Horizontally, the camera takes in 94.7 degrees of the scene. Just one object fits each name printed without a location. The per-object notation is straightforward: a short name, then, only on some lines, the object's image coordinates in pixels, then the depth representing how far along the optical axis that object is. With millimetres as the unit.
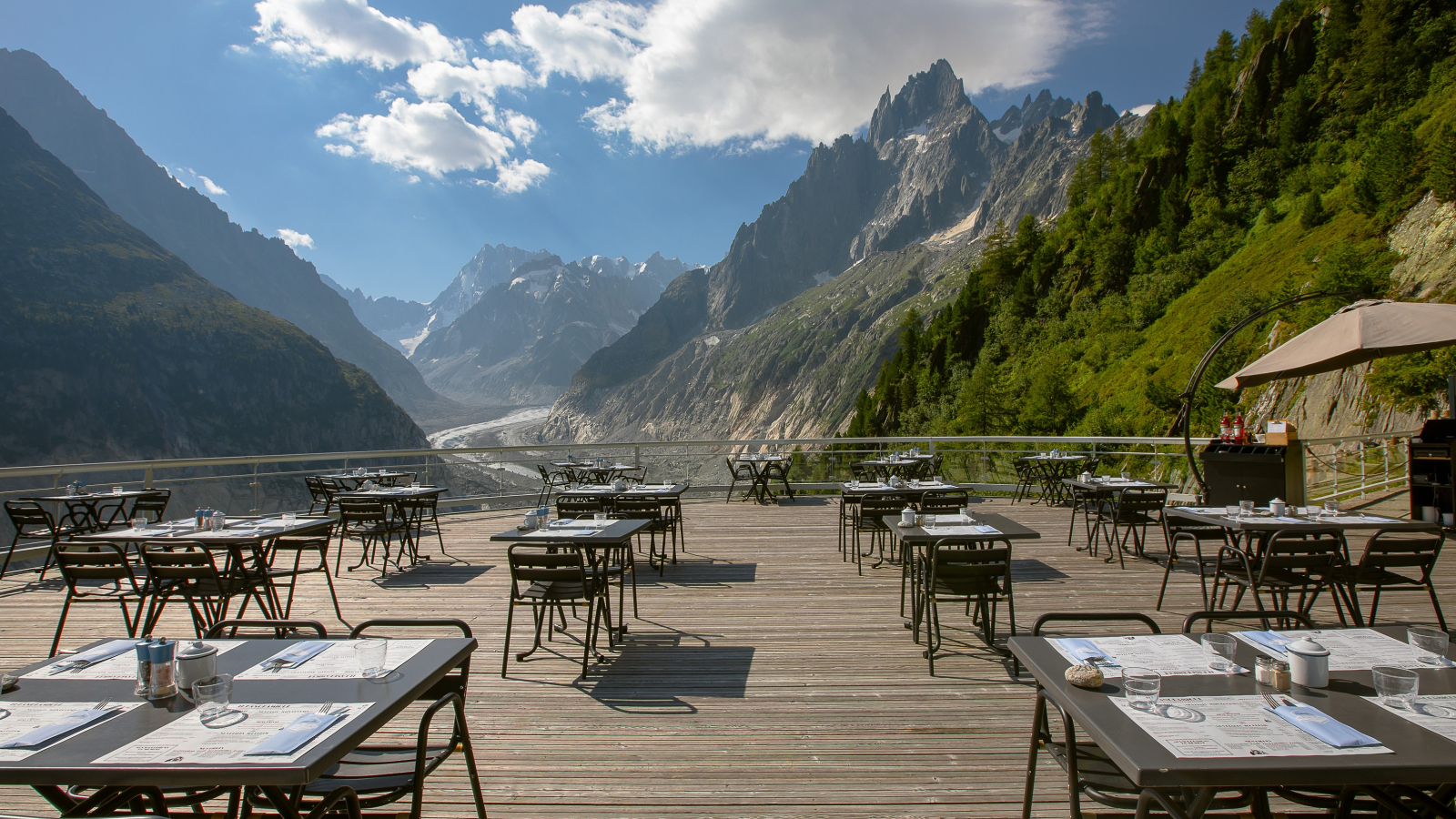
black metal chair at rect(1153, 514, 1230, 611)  4825
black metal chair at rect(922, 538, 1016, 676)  3787
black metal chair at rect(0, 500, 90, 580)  6180
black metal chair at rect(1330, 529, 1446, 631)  3781
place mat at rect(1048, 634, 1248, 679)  1904
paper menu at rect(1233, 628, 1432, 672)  1933
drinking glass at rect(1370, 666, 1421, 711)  1567
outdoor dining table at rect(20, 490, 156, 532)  6371
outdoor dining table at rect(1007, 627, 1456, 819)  1304
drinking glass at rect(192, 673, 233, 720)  1701
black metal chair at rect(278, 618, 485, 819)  1795
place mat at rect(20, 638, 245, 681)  1951
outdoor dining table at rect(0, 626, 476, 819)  1354
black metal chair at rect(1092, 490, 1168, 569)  6188
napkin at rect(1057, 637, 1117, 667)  2025
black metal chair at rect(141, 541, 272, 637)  3967
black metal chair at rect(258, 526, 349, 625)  4473
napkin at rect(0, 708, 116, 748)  1495
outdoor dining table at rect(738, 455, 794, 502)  11039
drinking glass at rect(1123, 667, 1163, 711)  1606
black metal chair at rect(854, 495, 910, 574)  6382
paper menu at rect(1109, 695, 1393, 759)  1396
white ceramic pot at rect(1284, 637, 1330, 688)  1713
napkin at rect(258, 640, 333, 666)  2078
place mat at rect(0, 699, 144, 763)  1571
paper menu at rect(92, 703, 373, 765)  1428
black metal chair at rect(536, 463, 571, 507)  11086
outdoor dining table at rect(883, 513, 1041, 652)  4070
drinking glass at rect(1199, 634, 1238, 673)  1896
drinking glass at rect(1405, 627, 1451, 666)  1885
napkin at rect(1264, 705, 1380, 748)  1416
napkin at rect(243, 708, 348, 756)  1452
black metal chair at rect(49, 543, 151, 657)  4117
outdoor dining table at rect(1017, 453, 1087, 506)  10289
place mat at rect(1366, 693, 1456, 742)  1488
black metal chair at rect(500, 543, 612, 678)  3881
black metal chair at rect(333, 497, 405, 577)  6484
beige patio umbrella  5340
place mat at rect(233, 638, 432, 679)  1961
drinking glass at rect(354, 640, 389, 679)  1912
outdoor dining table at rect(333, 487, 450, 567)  6676
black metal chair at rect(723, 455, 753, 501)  11384
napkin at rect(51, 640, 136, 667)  2072
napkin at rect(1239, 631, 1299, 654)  2086
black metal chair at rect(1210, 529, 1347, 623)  3898
